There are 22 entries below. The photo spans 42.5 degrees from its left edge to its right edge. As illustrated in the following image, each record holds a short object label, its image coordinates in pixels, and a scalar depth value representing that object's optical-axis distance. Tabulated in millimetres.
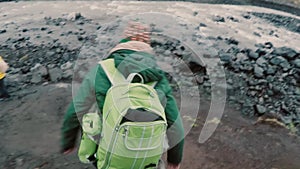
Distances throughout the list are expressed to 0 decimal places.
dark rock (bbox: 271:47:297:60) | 6215
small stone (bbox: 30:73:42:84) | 6116
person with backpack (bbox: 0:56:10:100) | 5486
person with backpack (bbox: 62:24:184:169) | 2270
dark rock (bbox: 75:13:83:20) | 9703
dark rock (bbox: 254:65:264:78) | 6012
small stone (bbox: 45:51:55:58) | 7020
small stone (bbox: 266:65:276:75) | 6012
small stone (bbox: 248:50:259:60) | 6434
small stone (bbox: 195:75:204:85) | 6102
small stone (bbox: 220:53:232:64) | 6630
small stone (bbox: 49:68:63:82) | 6184
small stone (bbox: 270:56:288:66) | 6143
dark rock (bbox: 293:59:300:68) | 6047
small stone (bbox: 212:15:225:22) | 10672
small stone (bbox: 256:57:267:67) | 6216
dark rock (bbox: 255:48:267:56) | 6501
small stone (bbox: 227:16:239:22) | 11000
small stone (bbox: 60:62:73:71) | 6531
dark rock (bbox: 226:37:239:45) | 7741
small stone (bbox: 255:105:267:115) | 5438
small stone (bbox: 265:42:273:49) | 7344
